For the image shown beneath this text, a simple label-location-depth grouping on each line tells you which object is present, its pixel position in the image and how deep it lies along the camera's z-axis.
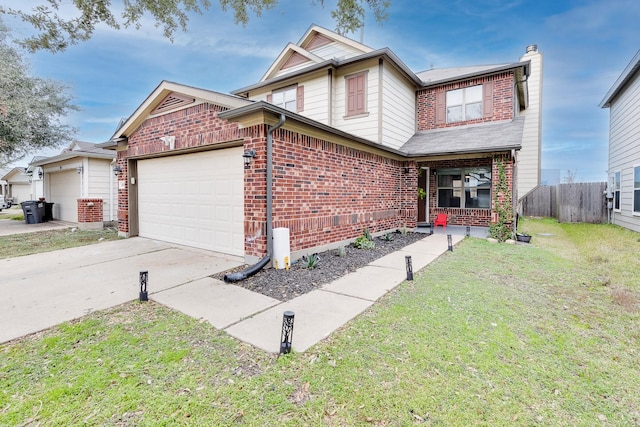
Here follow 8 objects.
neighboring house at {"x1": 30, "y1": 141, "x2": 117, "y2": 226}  12.70
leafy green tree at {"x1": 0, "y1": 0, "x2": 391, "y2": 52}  4.50
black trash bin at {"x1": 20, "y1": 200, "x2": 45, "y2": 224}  13.63
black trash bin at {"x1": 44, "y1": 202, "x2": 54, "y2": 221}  14.50
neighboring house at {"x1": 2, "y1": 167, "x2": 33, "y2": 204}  32.56
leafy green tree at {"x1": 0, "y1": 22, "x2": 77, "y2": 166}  12.19
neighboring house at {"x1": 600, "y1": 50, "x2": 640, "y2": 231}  10.45
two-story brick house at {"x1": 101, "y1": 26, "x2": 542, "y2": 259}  6.19
